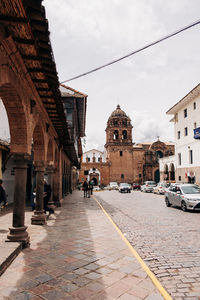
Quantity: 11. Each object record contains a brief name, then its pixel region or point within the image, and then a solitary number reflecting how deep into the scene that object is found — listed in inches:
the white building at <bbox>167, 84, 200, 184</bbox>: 979.9
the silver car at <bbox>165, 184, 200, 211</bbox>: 427.2
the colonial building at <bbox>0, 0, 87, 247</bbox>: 135.8
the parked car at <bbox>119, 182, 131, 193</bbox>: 1156.5
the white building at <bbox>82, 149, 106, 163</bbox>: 2641.2
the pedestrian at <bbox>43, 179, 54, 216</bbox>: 374.9
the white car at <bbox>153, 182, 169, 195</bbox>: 1034.1
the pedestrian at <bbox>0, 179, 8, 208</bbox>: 292.0
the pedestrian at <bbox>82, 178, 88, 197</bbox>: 816.9
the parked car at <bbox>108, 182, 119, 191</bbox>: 1630.7
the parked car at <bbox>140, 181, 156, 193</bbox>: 1210.6
